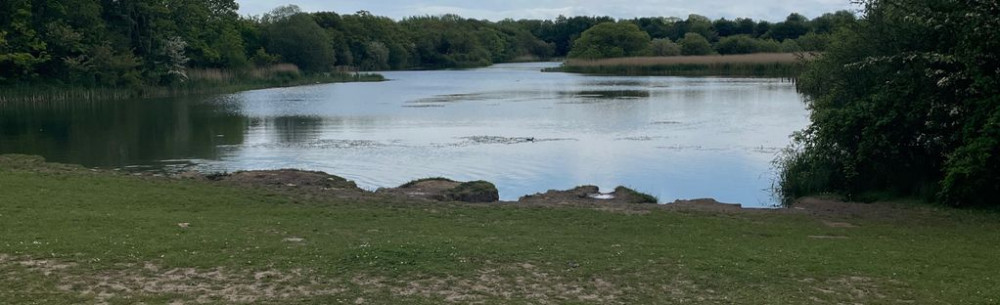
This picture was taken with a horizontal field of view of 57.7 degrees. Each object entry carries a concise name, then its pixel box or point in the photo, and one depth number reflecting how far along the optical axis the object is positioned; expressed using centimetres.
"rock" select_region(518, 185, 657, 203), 1713
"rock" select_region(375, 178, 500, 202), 1705
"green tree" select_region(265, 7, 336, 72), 9244
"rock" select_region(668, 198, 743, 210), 1617
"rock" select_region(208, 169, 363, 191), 1800
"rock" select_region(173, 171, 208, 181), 1880
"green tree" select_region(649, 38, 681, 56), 13100
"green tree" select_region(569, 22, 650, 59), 13325
